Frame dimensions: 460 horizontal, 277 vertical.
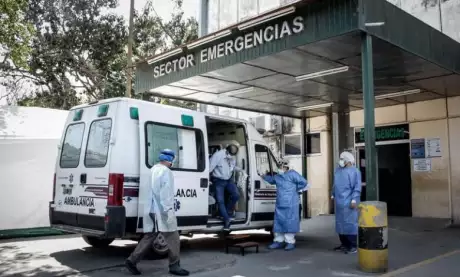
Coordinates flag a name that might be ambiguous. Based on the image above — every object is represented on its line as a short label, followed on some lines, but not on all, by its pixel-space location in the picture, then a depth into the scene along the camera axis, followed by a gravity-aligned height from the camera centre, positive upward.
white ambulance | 6.62 -0.01
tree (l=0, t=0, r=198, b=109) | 19.91 +5.26
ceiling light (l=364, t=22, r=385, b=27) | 7.05 +2.23
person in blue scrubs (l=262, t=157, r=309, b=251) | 8.51 -0.76
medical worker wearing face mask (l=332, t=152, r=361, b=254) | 7.86 -0.58
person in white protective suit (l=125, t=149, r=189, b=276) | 6.17 -0.72
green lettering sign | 12.42 +0.92
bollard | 6.38 -1.01
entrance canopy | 7.46 +2.02
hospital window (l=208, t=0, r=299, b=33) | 15.75 +5.66
